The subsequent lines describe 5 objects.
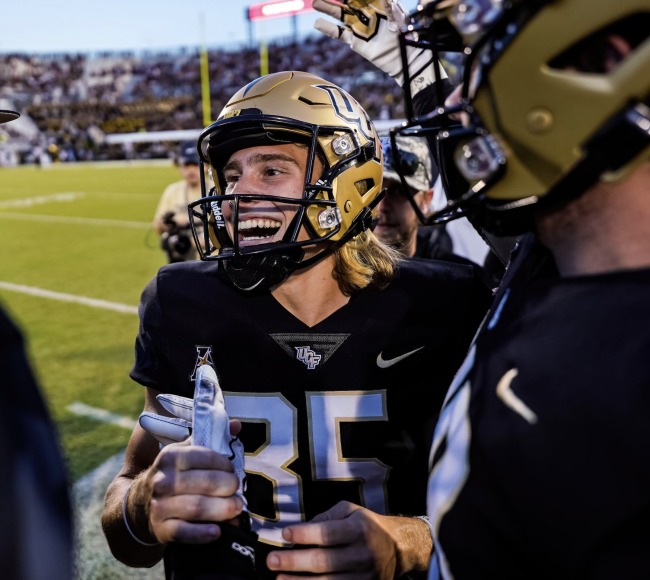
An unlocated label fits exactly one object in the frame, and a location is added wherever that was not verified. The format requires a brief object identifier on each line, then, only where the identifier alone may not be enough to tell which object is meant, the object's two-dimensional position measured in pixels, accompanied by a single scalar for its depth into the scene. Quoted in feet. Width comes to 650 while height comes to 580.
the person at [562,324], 2.49
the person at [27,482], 2.01
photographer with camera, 15.05
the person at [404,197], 8.81
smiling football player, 4.71
